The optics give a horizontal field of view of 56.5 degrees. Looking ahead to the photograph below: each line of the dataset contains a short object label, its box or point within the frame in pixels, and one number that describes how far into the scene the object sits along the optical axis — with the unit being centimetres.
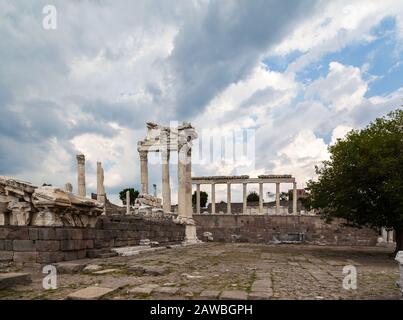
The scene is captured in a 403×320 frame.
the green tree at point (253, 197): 8219
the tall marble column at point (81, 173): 2935
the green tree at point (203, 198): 7881
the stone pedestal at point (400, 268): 557
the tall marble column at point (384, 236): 3460
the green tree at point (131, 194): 7160
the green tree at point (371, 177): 1440
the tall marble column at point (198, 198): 4941
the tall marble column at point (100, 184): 2815
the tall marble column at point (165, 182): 2870
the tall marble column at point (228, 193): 4959
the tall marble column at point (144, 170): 2925
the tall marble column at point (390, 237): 3355
